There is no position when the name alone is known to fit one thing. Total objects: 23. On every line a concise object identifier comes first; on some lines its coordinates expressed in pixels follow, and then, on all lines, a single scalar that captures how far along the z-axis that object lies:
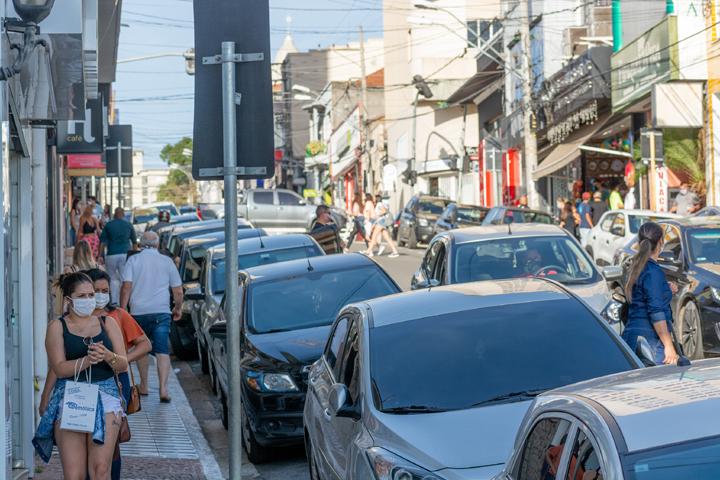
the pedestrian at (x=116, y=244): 21.97
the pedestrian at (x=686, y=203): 28.34
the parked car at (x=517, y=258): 13.30
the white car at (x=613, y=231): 25.06
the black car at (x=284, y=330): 10.10
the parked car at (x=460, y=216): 36.19
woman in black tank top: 7.43
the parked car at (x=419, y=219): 39.34
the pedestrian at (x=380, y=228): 34.03
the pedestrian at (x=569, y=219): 28.81
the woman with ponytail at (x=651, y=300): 9.58
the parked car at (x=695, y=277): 13.54
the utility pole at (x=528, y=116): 35.56
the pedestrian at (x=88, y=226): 24.70
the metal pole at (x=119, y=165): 33.43
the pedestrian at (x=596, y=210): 31.06
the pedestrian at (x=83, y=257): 12.84
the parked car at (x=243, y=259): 15.83
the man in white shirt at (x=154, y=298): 13.42
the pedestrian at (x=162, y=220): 32.71
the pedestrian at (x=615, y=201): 34.03
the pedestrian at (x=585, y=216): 30.55
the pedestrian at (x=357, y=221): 29.19
